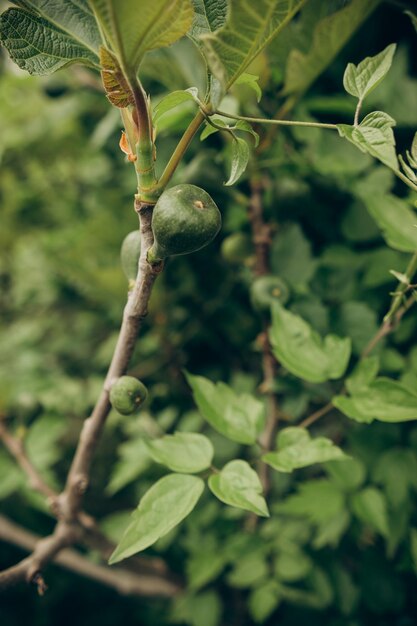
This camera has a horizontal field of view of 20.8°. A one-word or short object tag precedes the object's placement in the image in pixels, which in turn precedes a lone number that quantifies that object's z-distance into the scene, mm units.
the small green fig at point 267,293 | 605
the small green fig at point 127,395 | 501
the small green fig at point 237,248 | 641
